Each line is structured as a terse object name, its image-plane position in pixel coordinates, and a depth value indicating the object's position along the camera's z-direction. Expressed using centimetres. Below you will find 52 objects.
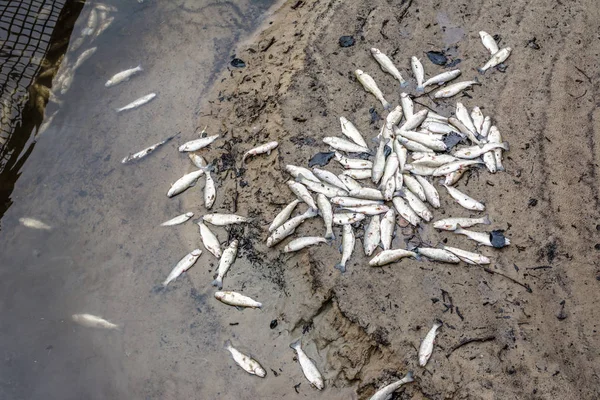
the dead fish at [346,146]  532
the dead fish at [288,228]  495
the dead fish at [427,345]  428
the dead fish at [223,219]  527
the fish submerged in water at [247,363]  458
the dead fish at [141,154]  607
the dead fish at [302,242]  484
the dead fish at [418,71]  574
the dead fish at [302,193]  502
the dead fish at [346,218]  492
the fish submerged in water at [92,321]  509
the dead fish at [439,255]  464
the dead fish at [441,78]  574
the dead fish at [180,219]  548
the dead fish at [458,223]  484
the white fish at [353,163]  525
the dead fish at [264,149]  543
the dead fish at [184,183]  566
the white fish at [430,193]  499
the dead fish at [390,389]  426
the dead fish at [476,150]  518
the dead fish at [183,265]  518
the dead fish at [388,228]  479
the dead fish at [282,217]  504
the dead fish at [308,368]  445
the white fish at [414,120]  542
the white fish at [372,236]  475
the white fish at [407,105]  554
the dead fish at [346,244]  471
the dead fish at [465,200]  491
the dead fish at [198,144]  592
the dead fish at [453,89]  566
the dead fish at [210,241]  519
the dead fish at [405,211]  492
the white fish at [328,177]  514
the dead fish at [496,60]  581
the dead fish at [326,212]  485
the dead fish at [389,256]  465
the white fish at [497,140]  514
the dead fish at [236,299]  486
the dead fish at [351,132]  536
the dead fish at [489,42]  593
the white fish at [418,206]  491
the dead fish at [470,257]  463
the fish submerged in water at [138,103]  655
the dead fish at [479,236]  472
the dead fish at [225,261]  505
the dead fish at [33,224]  577
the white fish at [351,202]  502
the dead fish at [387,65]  578
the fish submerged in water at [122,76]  684
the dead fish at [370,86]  563
